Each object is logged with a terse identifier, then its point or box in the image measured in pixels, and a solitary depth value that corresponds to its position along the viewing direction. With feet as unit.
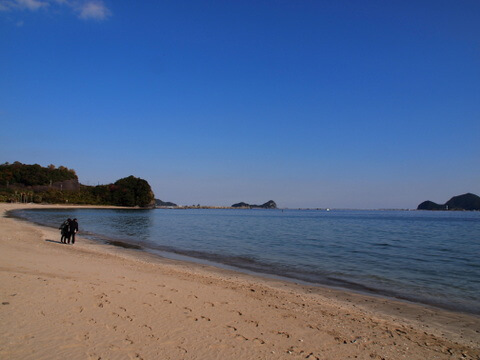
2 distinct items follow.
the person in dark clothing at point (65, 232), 72.38
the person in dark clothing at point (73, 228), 72.38
